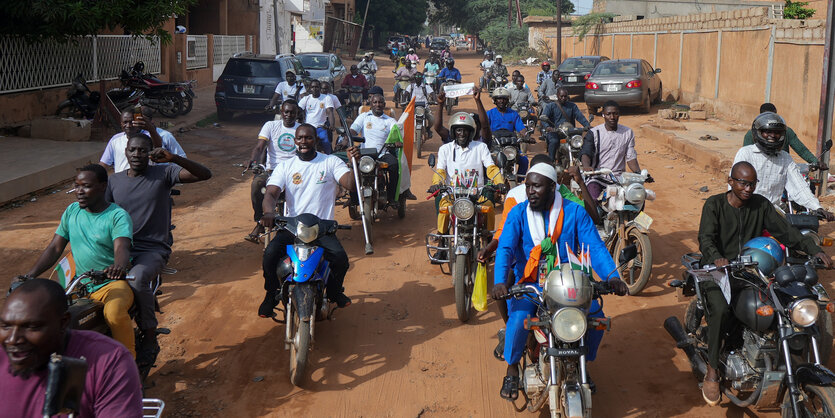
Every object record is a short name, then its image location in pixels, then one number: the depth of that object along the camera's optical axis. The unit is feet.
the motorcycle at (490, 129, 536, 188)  34.52
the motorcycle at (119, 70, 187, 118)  61.46
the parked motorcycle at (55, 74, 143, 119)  54.24
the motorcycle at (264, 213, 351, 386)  18.06
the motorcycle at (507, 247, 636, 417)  13.67
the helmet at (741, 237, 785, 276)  15.78
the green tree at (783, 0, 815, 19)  56.95
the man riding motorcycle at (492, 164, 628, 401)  16.25
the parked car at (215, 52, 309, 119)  65.16
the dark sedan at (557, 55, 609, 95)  86.74
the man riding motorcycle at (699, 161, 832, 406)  17.57
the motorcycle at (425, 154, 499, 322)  22.27
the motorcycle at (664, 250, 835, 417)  14.25
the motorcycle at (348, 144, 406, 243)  30.96
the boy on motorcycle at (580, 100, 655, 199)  28.07
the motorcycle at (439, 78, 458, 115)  74.02
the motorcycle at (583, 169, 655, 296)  24.31
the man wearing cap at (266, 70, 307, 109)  55.57
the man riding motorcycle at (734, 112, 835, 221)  21.49
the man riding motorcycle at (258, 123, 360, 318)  20.70
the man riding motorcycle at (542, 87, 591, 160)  42.04
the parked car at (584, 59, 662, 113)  73.20
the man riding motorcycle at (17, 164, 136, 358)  16.14
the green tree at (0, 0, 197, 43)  45.85
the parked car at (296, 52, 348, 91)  78.48
